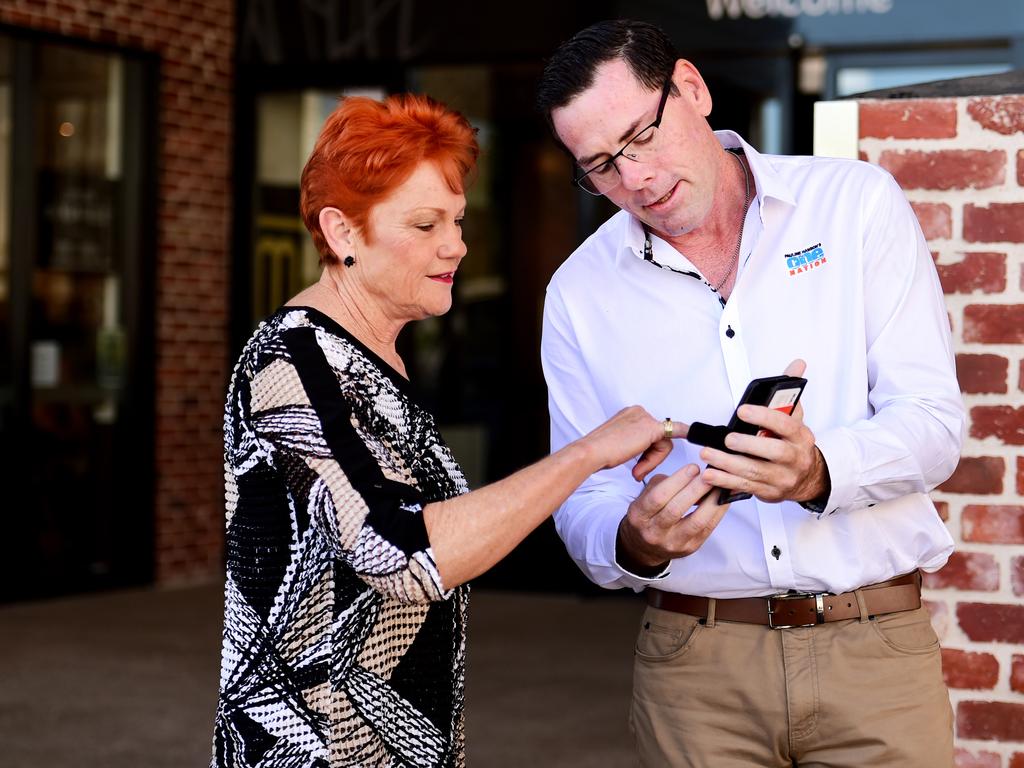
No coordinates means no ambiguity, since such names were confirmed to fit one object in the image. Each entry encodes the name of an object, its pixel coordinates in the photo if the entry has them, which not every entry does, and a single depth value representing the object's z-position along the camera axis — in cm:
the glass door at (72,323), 831
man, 232
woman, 207
